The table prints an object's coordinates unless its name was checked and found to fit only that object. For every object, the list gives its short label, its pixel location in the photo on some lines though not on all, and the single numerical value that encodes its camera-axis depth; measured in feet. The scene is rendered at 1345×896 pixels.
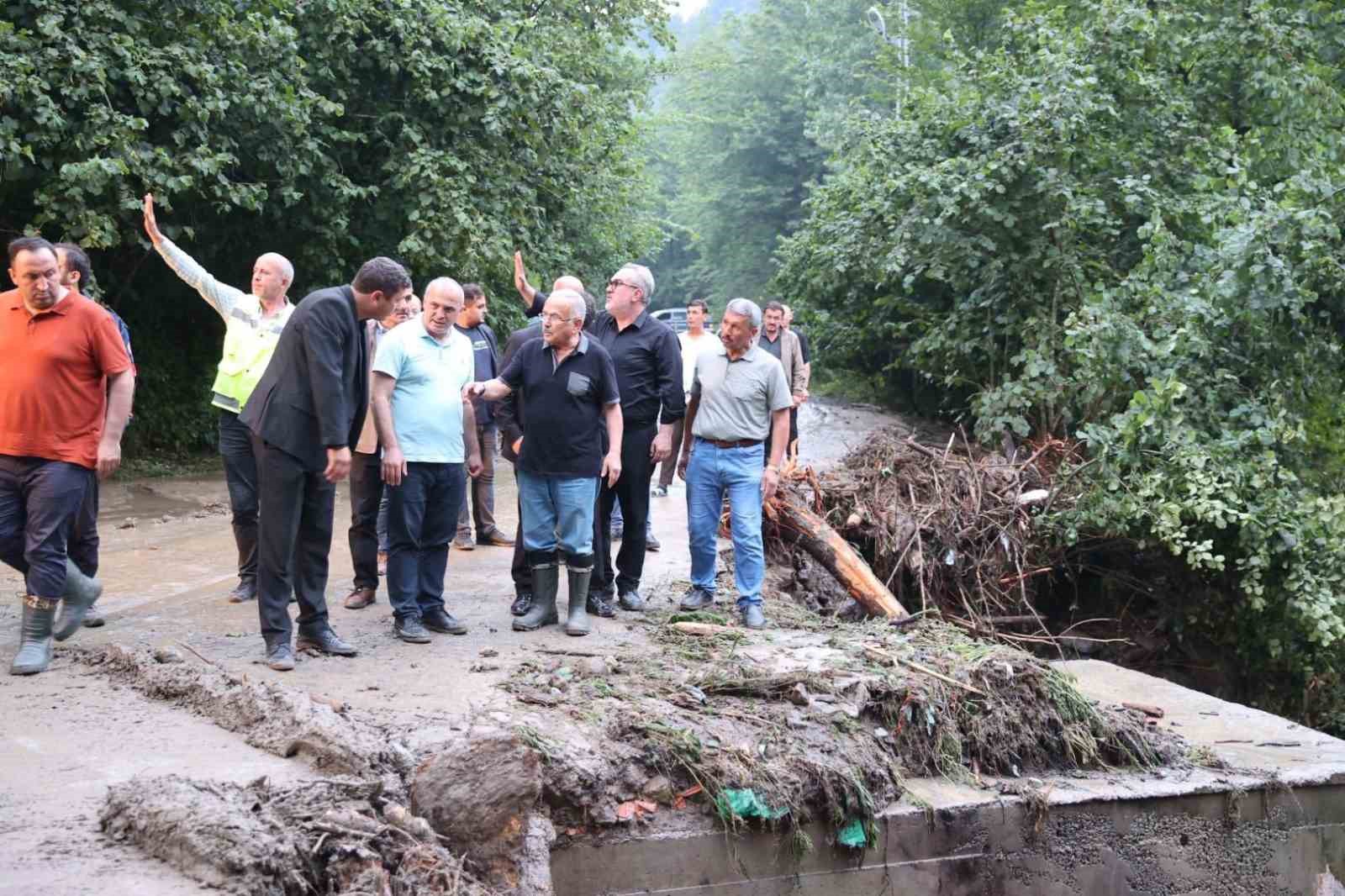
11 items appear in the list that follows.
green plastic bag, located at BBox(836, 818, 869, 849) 18.10
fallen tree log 30.75
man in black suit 19.58
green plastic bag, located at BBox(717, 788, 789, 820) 17.31
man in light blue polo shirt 22.52
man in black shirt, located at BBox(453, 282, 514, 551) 30.58
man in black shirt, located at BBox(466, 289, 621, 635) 23.24
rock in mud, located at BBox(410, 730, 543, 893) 14.55
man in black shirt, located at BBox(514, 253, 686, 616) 25.16
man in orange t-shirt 19.39
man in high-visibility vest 24.08
